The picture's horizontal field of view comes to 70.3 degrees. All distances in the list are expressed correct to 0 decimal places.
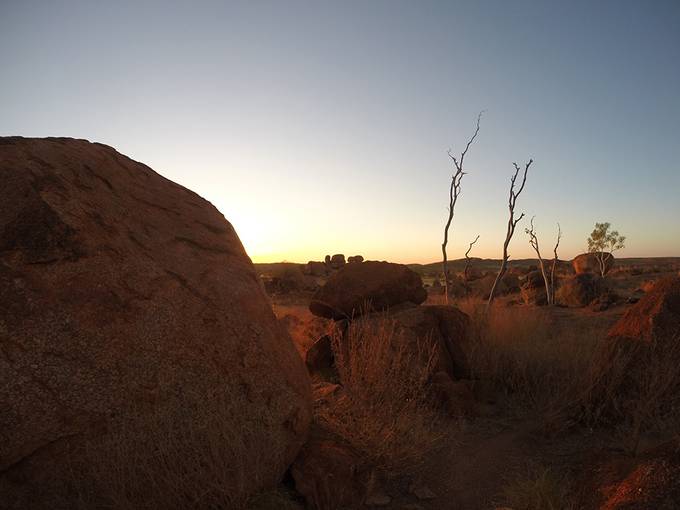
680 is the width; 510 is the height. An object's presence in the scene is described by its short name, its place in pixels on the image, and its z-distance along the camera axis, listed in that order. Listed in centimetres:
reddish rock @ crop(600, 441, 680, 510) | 244
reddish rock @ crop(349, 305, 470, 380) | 636
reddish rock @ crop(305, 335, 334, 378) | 713
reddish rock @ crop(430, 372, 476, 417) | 545
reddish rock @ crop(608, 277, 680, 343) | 498
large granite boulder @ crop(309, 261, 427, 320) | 773
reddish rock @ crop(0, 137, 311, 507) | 276
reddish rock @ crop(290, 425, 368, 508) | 336
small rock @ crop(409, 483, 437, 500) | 371
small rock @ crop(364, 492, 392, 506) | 356
